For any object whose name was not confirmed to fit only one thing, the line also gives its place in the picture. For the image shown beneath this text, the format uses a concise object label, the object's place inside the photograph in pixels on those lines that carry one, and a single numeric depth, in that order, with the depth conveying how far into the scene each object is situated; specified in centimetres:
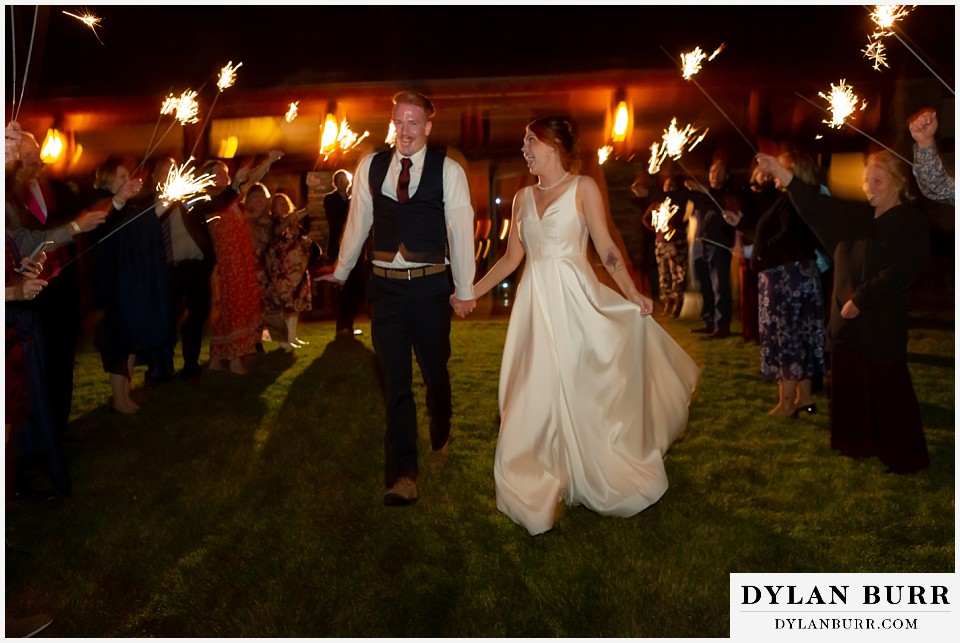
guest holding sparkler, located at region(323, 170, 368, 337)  986
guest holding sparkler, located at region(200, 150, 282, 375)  828
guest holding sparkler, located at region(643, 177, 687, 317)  1202
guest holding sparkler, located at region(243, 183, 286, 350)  959
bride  448
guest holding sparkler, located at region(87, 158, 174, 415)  671
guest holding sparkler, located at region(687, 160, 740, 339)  1062
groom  462
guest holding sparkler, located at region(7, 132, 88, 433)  517
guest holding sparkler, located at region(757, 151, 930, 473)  507
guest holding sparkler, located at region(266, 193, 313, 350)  1013
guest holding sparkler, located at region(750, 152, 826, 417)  654
